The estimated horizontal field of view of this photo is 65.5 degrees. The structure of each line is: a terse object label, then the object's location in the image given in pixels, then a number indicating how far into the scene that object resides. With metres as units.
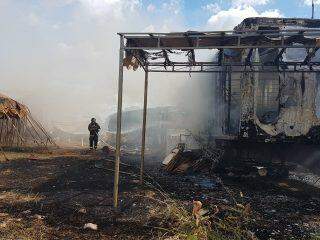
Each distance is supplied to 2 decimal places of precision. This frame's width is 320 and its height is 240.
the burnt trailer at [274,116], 10.11
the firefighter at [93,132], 13.93
